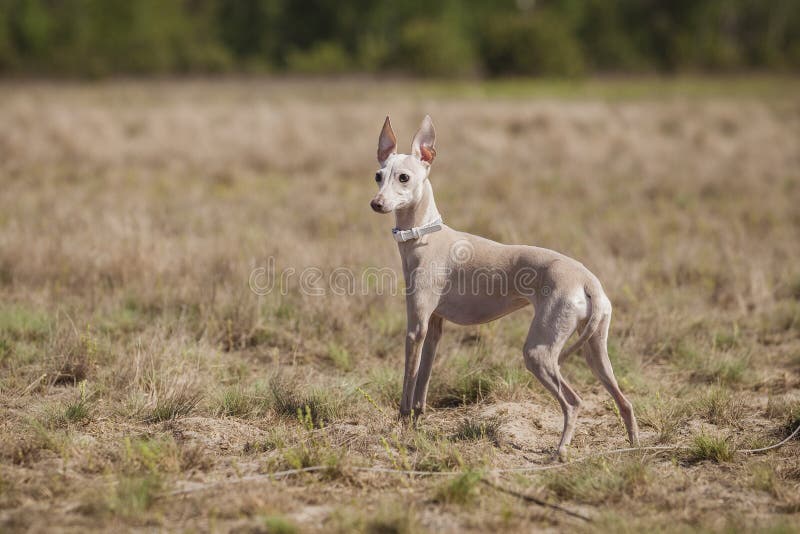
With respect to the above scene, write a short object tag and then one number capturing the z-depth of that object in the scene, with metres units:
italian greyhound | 8.65
